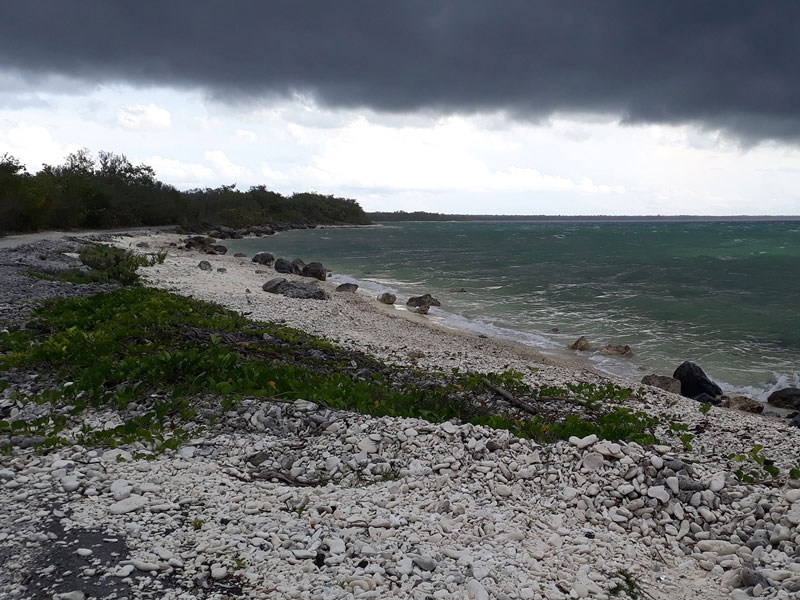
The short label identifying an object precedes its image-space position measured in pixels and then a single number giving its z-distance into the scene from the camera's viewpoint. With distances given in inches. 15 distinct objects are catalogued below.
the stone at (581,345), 718.4
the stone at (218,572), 175.0
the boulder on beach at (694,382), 537.0
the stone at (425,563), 185.9
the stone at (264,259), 1469.2
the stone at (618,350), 698.8
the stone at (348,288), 1071.0
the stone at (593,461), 259.8
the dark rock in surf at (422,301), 1012.5
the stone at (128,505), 207.3
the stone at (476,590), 171.6
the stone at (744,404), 505.0
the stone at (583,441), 274.8
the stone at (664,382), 544.1
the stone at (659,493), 237.5
